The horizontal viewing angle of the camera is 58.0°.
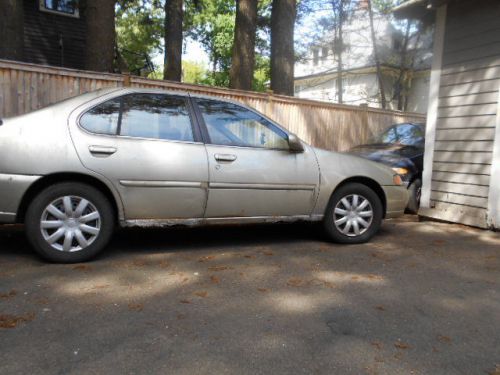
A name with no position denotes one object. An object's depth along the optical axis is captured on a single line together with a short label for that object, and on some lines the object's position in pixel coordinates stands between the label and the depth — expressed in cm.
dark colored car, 764
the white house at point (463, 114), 619
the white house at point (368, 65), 2727
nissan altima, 390
